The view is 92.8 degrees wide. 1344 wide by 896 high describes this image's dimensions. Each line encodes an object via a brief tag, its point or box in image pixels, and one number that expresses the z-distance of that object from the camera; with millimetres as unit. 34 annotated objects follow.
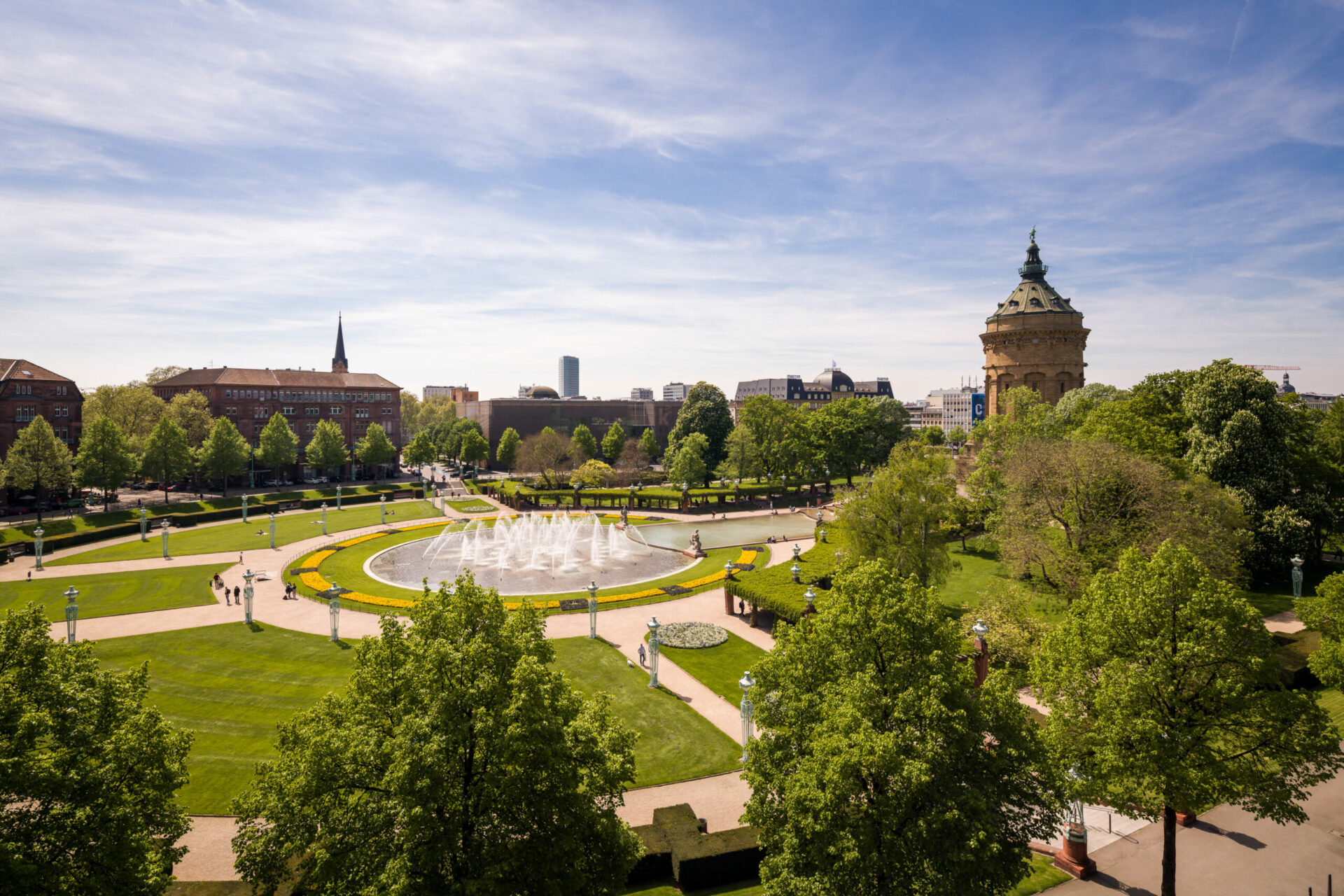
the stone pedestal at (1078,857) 17500
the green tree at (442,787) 11281
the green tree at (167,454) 78625
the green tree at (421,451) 107562
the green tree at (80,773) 10883
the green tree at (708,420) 99125
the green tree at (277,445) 93312
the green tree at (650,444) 115938
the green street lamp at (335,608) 33188
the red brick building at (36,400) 77250
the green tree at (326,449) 97812
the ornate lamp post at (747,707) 20141
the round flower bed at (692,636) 34094
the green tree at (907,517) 34875
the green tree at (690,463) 85250
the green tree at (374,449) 101938
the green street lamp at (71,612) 31309
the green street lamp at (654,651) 28156
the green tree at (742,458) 86938
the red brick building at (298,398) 102438
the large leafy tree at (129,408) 90812
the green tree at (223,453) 83000
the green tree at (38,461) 66438
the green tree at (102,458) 70500
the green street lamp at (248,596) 35562
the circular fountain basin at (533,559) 46250
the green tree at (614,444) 113188
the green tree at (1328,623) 21406
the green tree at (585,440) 112562
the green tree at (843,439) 87062
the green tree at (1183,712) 14867
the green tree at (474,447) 111625
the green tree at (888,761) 12281
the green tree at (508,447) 115562
